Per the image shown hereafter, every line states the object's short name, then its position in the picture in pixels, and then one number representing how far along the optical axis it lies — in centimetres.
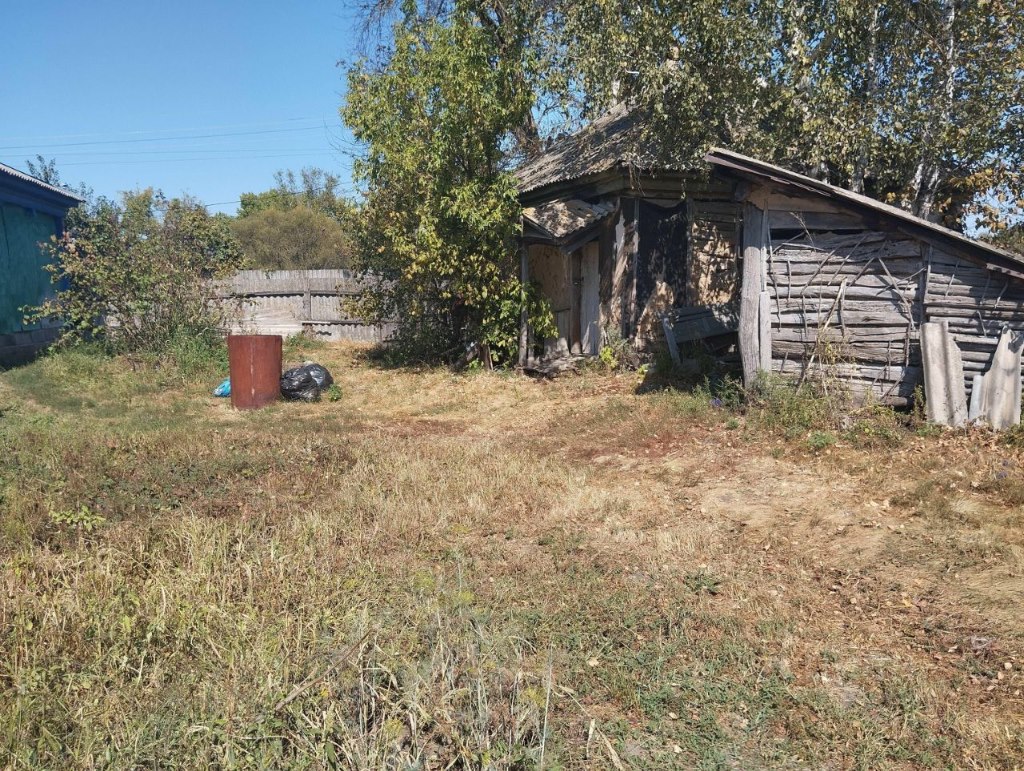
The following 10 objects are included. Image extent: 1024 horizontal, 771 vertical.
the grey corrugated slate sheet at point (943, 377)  782
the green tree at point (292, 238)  3647
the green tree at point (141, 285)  1422
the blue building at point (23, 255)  1511
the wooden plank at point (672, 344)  1141
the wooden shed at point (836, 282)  793
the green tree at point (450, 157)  1266
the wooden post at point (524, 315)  1359
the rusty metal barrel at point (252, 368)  1145
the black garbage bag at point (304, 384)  1209
